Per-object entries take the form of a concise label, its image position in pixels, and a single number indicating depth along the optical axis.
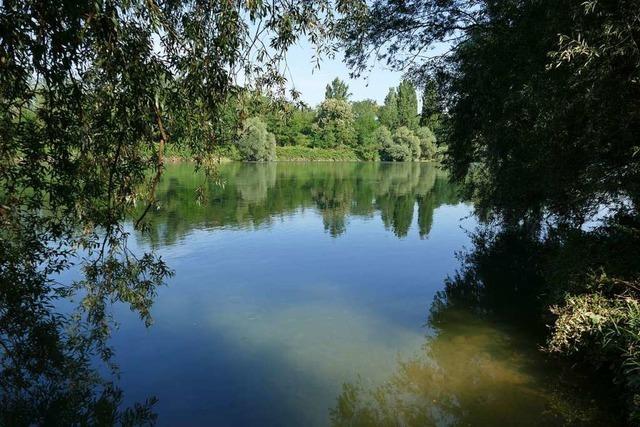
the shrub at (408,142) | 89.44
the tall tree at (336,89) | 102.69
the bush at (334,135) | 89.61
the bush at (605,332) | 5.88
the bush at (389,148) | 89.88
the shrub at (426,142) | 90.93
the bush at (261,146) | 67.12
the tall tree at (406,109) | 98.62
